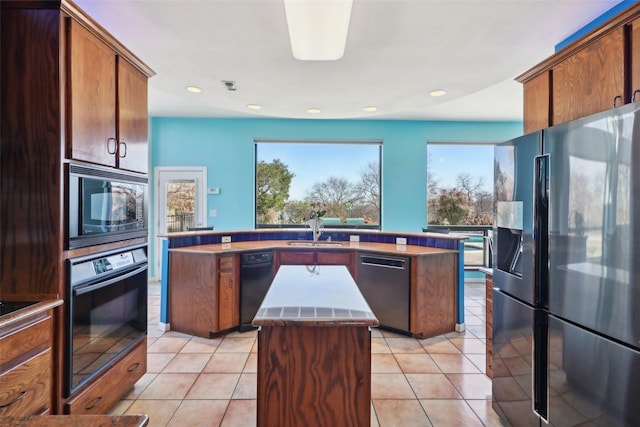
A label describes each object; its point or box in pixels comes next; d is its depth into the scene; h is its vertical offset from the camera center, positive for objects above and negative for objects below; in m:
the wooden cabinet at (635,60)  1.32 +0.67
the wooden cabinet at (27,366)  1.17 -0.66
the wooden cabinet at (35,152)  1.43 +0.27
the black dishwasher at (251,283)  3.24 -0.78
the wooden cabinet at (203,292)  3.05 -0.84
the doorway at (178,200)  5.19 +0.18
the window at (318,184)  5.36 +0.49
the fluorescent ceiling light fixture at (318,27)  1.49 +1.00
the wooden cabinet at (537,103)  1.79 +0.68
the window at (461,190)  5.34 +0.40
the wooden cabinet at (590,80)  1.40 +0.68
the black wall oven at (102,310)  1.52 -0.58
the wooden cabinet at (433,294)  3.07 -0.85
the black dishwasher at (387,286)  3.12 -0.79
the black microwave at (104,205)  1.52 +0.03
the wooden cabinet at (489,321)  2.32 -0.87
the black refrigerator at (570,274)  1.14 -0.28
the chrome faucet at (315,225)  3.79 -0.17
